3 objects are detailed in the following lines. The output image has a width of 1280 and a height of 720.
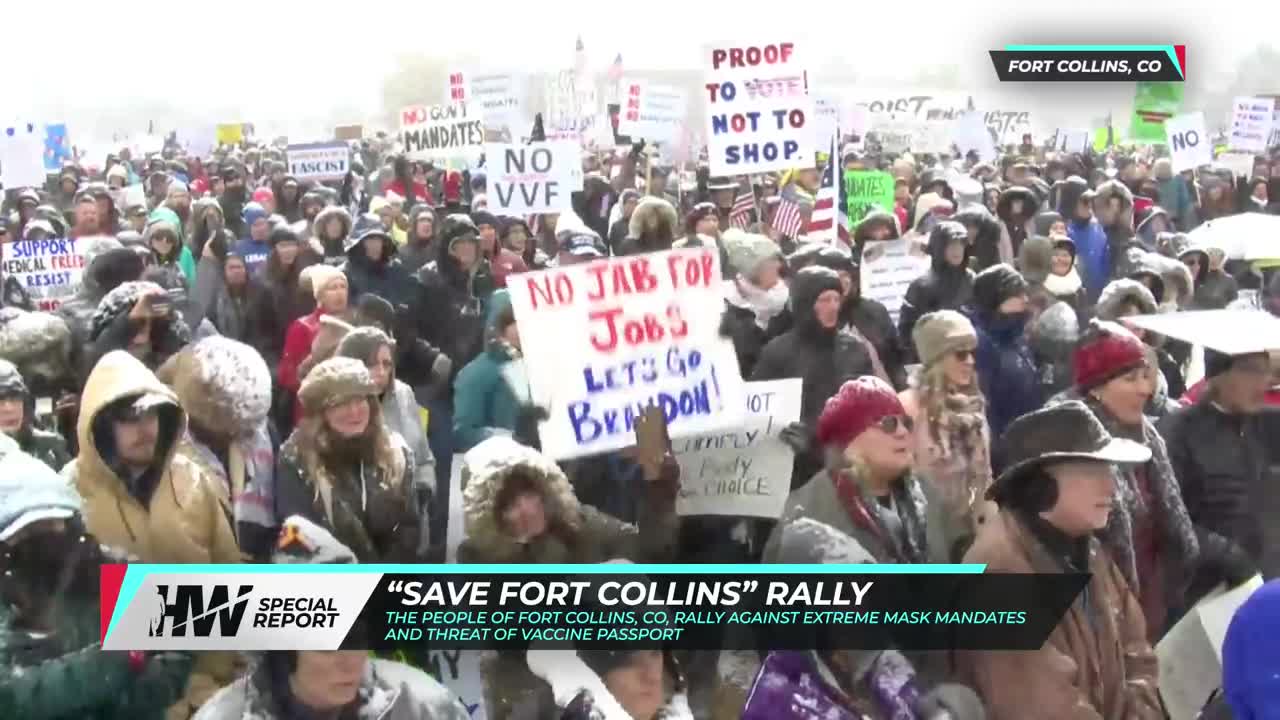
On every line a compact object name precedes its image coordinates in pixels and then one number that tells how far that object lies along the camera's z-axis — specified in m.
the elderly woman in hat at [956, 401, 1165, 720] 3.11
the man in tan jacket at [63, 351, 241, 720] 3.14
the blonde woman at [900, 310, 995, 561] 3.94
